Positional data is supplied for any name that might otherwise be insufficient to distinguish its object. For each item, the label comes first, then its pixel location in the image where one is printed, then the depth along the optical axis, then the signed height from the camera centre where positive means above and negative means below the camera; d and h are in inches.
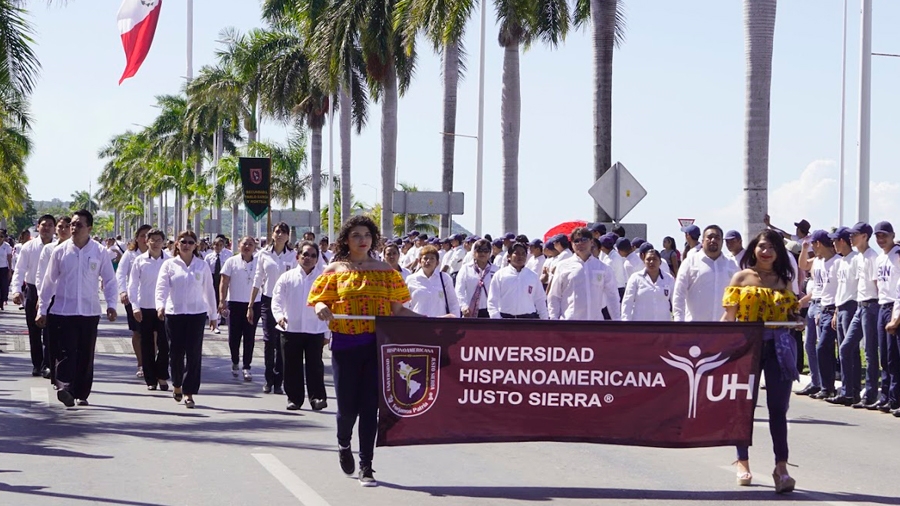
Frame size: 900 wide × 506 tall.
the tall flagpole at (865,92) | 864.3 +93.4
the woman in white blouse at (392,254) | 606.2 -10.1
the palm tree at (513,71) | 1215.6 +149.9
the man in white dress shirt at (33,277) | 672.4 -25.5
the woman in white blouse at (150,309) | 618.5 -36.6
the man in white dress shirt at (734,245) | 542.6 -4.3
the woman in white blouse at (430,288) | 564.1 -23.9
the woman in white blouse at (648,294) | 562.3 -25.5
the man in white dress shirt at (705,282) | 489.1 -17.6
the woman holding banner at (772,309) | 358.0 -20.3
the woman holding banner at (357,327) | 365.7 -26.4
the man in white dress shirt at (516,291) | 593.6 -26.3
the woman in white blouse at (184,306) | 560.4 -32.2
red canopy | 1306.6 +6.2
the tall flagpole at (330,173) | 1975.5 +87.7
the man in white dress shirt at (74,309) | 537.6 -32.4
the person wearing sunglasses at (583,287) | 567.9 -23.4
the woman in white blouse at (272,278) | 625.9 -22.7
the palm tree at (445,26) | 1178.6 +188.7
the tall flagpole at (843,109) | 1560.0 +152.5
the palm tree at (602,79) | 1004.6 +117.3
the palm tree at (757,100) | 737.6 +75.0
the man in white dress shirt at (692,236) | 634.8 -0.9
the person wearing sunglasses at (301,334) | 549.3 -43.0
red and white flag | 1357.0 +208.2
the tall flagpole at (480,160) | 1427.3 +79.0
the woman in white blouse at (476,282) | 632.4 -24.0
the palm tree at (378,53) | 1589.6 +218.5
